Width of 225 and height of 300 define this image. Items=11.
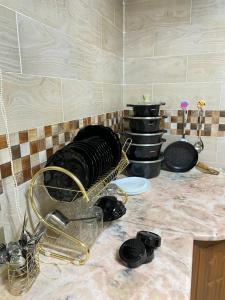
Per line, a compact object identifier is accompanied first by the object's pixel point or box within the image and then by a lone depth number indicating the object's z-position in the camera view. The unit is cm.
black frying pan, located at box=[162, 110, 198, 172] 139
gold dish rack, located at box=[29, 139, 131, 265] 70
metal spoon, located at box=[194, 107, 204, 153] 144
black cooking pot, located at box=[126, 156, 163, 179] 126
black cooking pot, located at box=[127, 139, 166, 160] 124
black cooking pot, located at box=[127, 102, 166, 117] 122
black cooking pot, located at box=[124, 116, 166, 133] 123
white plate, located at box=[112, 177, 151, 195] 111
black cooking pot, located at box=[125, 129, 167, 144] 124
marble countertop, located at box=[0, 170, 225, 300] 58
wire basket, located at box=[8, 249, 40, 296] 58
